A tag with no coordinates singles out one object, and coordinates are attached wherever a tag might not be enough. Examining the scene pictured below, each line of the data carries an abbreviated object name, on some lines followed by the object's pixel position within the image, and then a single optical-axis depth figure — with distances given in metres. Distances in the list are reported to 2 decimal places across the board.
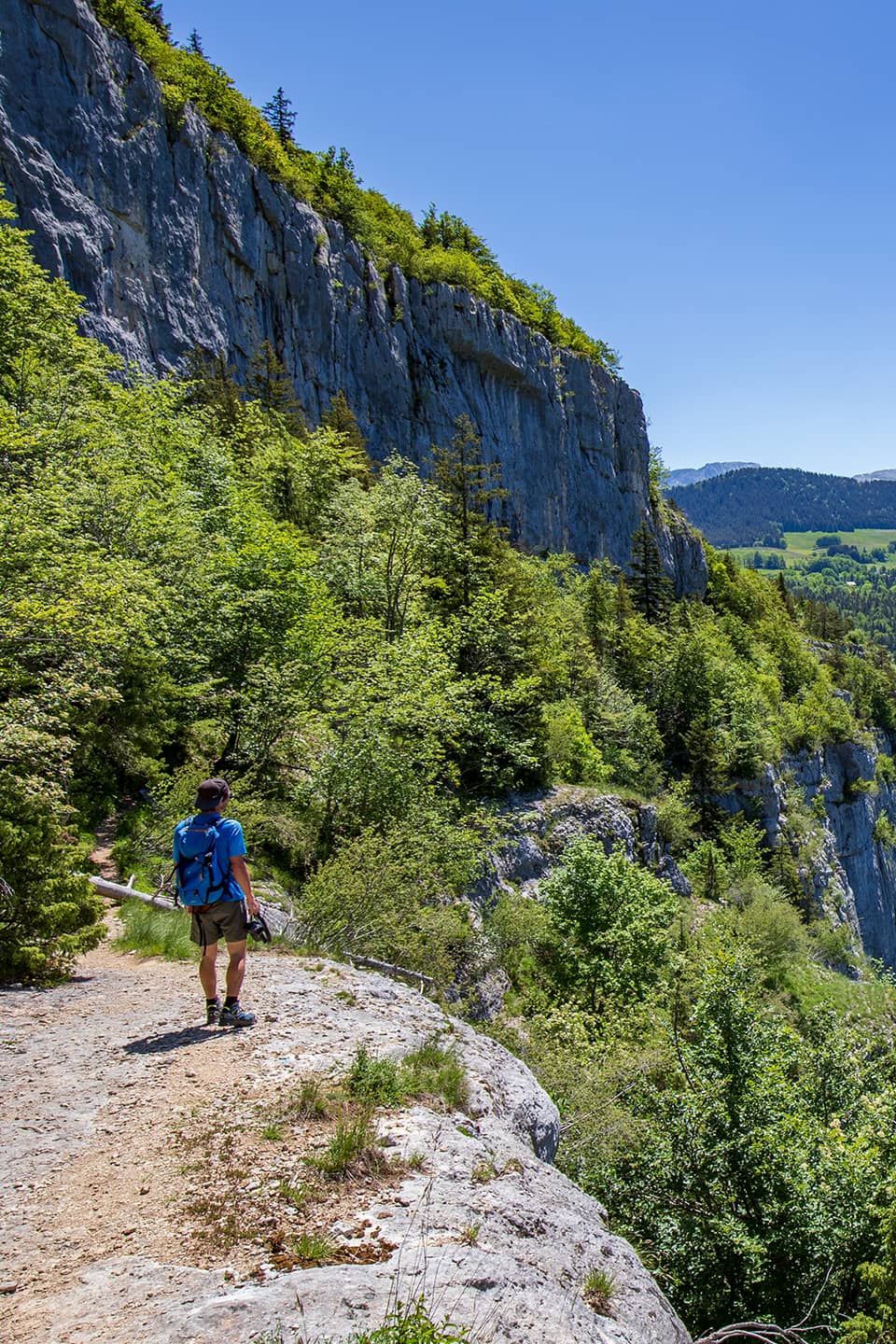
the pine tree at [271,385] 37.75
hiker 6.06
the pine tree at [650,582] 53.16
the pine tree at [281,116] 50.69
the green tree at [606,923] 15.46
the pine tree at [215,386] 30.41
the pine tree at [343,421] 38.56
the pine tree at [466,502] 22.78
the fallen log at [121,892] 9.31
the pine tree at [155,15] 39.28
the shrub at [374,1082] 5.17
